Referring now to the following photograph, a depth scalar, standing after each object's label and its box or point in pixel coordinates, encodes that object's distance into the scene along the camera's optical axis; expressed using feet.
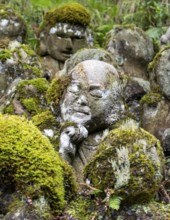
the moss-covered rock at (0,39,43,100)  16.55
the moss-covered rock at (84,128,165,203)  7.37
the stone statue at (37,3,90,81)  21.35
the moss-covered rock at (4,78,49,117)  13.33
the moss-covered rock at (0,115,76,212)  7.20
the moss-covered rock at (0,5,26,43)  22.65
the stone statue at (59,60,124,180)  10.44
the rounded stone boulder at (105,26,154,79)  20.58
